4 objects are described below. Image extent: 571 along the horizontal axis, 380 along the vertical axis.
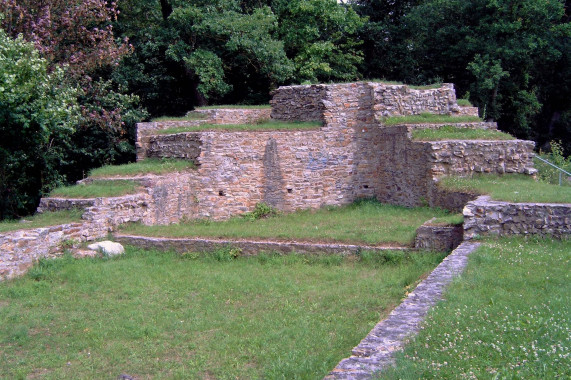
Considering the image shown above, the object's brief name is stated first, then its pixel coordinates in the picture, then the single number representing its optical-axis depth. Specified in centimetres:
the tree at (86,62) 1542
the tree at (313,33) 2045
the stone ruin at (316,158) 1274
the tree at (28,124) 1157
